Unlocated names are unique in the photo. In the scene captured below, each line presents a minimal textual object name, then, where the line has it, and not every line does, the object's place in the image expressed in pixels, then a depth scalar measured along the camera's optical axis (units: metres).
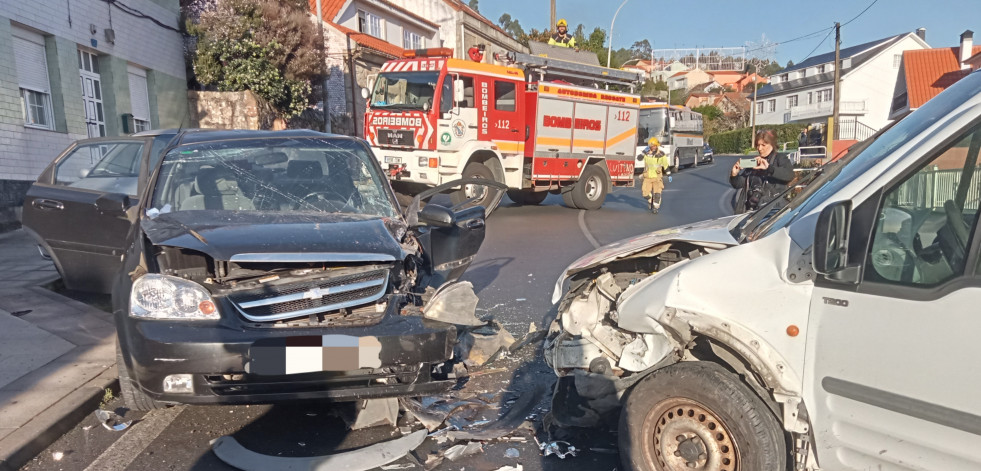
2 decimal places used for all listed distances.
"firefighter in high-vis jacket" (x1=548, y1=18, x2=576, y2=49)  18.33
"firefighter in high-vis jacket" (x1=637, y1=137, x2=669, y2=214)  15.02
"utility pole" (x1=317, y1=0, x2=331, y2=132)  20.94
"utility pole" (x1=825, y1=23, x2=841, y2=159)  27.08
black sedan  3.25
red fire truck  13.09
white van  2.24
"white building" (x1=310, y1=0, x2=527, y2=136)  25.38
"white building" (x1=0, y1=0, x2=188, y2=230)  11.11
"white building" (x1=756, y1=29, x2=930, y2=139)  55.84
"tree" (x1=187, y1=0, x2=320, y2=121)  18.17
